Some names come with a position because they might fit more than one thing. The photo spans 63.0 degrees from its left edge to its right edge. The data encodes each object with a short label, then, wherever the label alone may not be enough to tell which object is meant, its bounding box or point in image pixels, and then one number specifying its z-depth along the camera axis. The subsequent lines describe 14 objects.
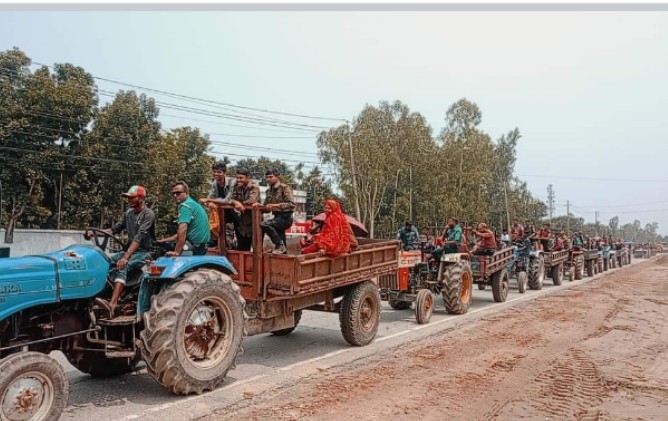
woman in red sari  7.60
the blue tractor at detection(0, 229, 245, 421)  4.43
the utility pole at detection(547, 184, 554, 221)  76.38
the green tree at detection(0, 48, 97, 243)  23.02
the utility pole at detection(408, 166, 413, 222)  42.62
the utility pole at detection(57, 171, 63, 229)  24.33
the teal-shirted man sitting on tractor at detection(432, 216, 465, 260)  12.31
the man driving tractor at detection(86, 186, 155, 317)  5.52
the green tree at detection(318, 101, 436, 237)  38.22
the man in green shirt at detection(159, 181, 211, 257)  5.95
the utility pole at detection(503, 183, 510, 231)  52.16
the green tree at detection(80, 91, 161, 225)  25.03
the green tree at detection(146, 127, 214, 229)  25.72
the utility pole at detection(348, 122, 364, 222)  33.75
